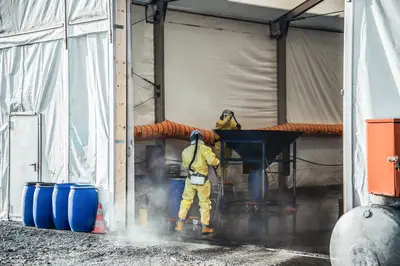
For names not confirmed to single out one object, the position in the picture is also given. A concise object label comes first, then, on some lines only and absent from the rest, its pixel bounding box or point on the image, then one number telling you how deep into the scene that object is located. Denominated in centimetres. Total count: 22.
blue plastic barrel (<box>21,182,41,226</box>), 1273
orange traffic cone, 1171
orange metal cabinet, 698
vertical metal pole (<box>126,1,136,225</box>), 1180
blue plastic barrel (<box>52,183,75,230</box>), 1194
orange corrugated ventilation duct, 1386
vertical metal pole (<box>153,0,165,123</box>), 1491
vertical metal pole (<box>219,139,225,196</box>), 1281
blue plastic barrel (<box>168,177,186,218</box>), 1275
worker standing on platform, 1480
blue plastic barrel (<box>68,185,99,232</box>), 1163
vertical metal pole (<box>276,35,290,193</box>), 1758
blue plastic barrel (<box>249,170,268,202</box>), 1280
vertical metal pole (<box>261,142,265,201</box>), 1267
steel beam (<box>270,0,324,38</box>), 1694
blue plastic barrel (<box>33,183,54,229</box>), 1229
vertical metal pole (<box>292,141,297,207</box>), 1310
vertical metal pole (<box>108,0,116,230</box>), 1170
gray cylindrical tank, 669
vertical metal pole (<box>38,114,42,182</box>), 1329
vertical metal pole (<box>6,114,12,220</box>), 1390
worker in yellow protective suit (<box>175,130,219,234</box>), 1181
